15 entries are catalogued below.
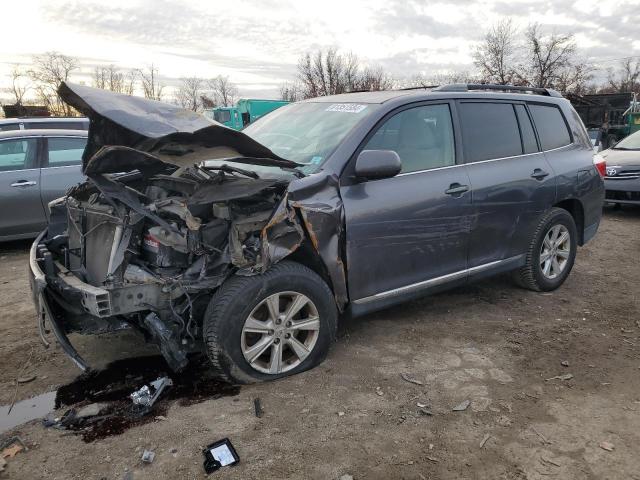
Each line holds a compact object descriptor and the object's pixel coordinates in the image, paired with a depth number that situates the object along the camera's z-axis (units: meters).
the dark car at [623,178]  8.74
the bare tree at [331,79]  39.44
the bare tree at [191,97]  50.94
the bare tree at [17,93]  36.59
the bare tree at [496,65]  36.72
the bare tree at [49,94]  33.38
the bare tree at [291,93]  43.78
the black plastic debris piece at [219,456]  2.46
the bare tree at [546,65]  35.62
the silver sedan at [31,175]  6.38
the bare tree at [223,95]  54.41
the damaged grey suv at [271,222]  2.91
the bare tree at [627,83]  60.96
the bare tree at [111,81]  38.97
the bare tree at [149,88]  43.20
